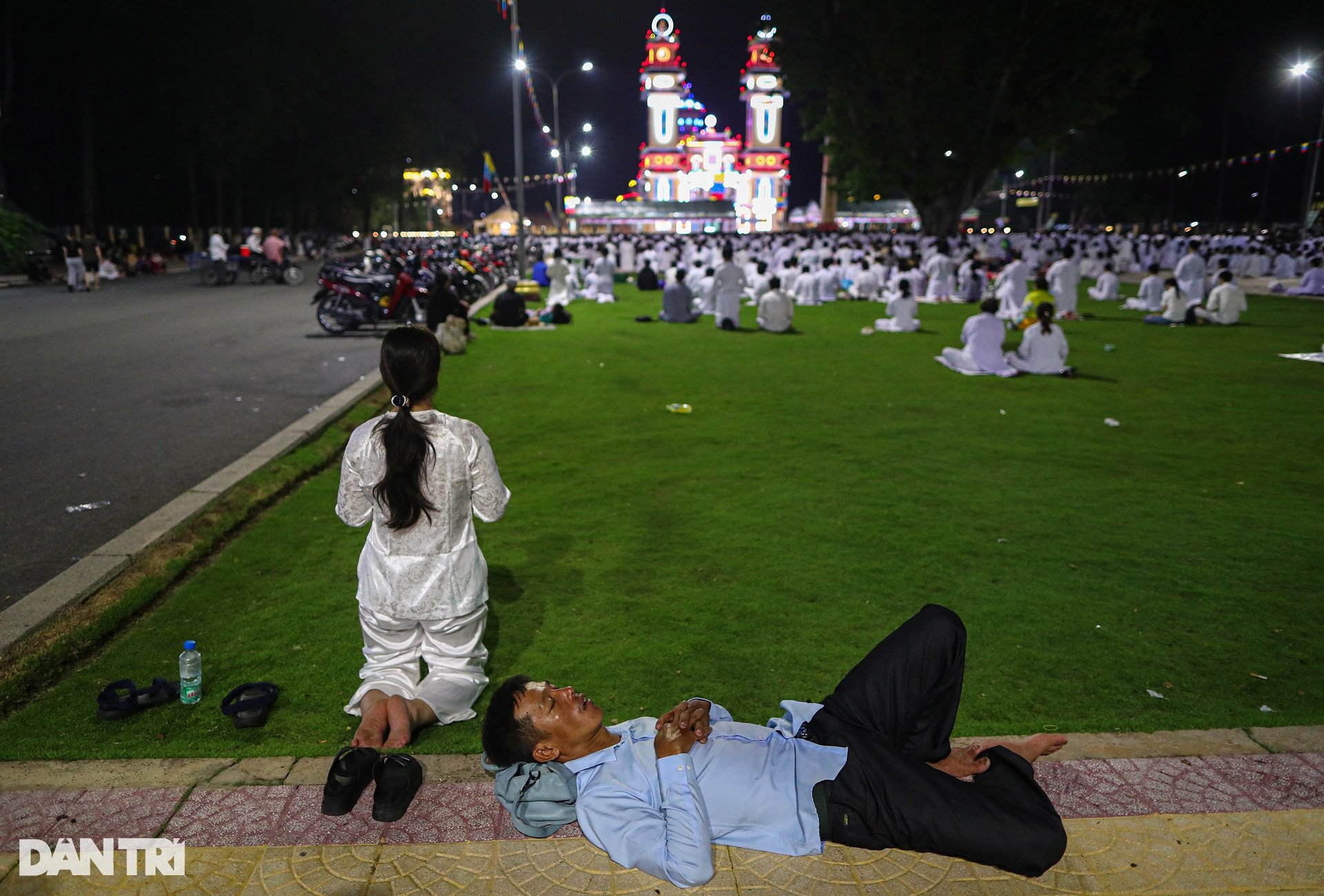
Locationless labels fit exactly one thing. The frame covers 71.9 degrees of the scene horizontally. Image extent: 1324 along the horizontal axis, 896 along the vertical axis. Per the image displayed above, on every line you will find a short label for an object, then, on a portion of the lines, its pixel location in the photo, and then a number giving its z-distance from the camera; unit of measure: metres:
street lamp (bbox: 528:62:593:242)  35.79
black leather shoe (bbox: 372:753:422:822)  2.87
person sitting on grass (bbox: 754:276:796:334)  15.75
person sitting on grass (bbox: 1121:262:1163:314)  19.05
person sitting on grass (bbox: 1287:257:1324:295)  22.48
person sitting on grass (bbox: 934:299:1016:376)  11.33
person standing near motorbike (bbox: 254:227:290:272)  25.92
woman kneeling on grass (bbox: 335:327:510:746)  3.24
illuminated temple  104.00
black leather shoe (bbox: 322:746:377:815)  2.86
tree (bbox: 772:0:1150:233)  35.88
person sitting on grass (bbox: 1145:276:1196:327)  16.77
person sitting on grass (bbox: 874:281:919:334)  15.72
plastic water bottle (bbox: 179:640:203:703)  3.62
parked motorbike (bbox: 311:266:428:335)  15.17
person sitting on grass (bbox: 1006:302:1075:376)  11.26
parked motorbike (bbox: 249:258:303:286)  26.12
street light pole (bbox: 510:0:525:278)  22.03
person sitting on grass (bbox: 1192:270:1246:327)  16.62
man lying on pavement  2.56
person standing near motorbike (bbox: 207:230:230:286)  25.27
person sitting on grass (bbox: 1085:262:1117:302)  22.22
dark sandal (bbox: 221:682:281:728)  3.44
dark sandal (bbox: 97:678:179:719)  3.54
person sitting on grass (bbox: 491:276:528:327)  16.03
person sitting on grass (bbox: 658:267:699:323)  17.38
